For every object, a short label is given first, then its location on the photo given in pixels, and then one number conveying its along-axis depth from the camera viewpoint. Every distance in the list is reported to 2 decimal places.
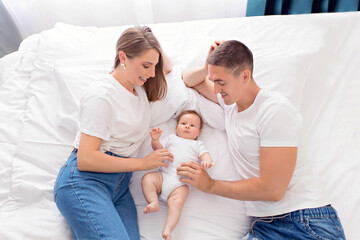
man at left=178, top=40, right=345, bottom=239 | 1.24
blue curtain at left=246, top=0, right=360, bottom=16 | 2.20
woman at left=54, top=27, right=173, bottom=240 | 1.24
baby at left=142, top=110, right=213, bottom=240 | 1.38
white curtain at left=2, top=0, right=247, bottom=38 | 2.51
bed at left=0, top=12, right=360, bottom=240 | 1.40
